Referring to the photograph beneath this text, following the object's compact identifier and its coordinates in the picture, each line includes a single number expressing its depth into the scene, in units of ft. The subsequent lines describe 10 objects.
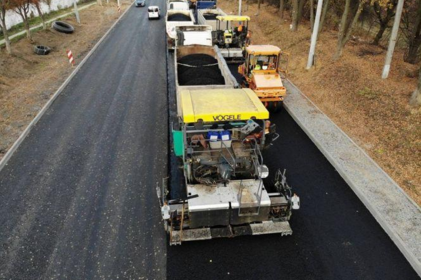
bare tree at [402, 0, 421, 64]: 54.90
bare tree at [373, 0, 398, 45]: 63.16
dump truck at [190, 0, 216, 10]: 120.31
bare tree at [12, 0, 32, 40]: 73.97
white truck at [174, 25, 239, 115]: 41.73
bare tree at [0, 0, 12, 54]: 67.62
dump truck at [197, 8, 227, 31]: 84.10
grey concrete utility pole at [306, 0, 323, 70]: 55.62
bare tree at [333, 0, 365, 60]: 57.00
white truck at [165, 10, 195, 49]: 77.04
